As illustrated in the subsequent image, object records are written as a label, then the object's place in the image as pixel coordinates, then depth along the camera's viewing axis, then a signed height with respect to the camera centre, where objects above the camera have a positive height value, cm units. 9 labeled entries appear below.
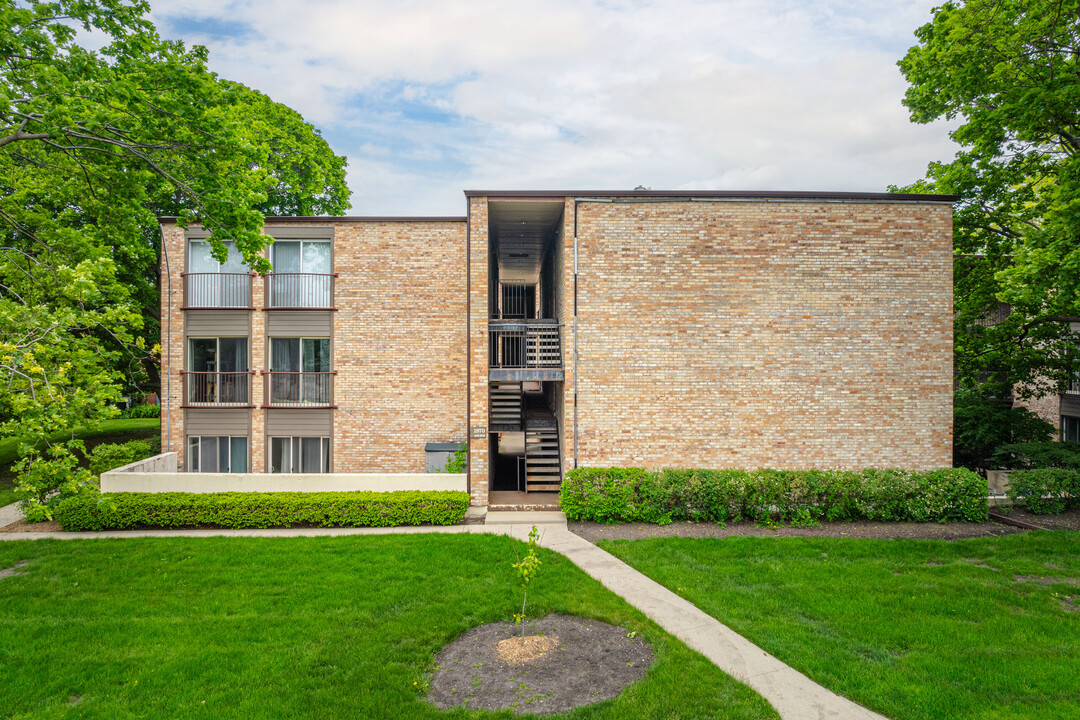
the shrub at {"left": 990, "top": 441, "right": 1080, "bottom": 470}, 1210 -232
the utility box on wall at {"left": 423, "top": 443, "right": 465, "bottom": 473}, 1298 -243
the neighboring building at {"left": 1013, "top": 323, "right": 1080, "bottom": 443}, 1794 -184
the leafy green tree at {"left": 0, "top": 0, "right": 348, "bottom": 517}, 582 +345
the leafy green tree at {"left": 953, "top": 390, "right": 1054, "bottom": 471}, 1438 -201
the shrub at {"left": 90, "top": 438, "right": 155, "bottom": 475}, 1355 -267
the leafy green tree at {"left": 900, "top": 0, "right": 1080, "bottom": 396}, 1043 +505
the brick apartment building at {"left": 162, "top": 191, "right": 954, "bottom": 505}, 1186 +68
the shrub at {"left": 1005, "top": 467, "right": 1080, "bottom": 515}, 1118 -282
